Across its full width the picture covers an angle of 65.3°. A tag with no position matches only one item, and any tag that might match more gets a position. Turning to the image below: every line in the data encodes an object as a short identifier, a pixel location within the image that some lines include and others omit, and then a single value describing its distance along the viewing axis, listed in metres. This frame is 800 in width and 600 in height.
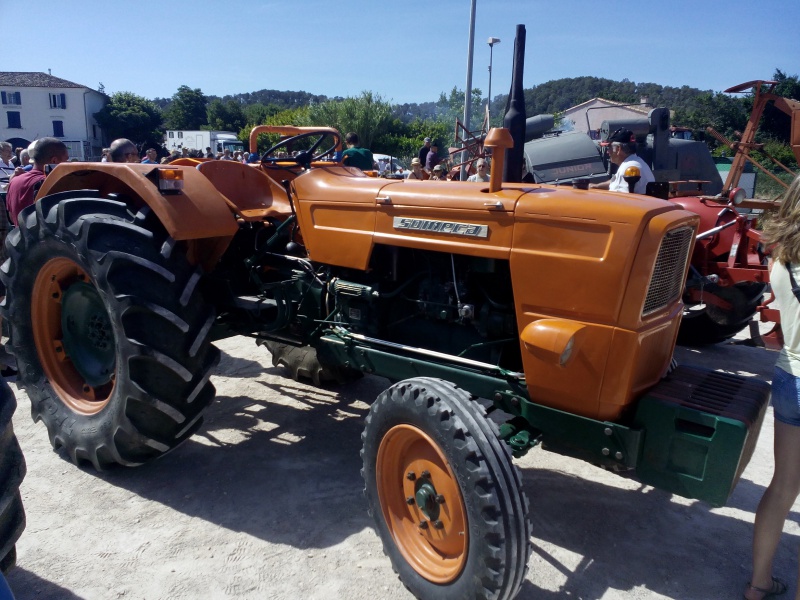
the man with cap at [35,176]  5.23
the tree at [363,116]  32.16
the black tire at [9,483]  2.12
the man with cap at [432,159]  11.24
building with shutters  64.12
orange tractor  2.26
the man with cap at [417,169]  7.80
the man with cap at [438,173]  9.09
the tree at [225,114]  66.00
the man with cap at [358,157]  5.62
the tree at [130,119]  63.88
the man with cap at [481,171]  8.23
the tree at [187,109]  72.38
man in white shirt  5.56
